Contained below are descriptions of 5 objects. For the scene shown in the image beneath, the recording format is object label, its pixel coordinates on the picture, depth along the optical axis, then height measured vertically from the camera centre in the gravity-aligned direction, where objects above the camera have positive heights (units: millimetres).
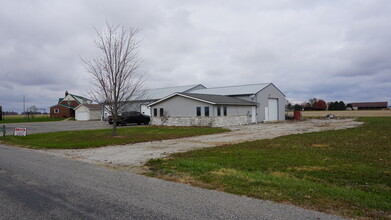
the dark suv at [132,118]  34625 -37
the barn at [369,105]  121375 +3215
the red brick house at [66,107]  64394 +2697
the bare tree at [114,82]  19734 +2377
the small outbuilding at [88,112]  53709 +1205
